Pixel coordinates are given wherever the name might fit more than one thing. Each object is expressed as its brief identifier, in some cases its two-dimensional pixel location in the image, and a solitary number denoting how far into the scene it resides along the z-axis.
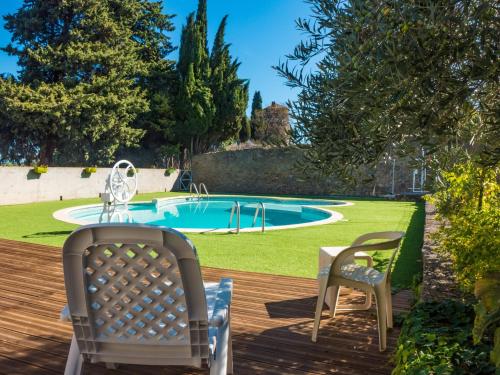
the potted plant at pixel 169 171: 22.42
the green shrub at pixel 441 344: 1.93
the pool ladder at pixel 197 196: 16.93
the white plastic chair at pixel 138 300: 1.69
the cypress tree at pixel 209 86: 24.36
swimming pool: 12.34
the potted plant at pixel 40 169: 15.33
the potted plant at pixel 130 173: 20.33
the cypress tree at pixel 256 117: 31.41
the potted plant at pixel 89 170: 17.56
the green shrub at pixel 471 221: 2.94
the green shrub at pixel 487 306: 1.58
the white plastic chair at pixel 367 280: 2.94
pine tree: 19.88
